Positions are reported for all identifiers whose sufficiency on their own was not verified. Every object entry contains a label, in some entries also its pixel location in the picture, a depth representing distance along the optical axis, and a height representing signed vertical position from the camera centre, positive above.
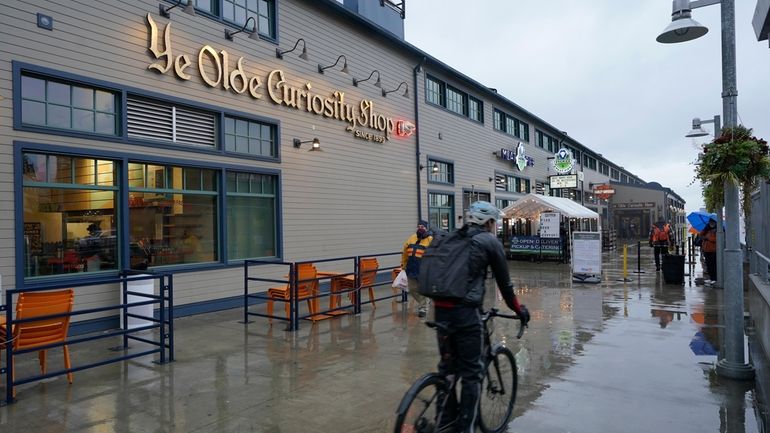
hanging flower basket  5.54 +0.63
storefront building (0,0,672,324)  7.64 +1.78
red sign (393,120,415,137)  16.02 +3.08
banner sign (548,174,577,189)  28.19 +2.36
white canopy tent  20.84 +0.62
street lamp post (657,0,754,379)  5.50 +0.14
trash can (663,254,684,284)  12.95 -1.23
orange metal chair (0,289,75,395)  5.25 -0.99
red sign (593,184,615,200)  32.43 +1.98
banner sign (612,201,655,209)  46.53 +1.54
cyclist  3.47 -0.68
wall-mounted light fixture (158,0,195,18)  9.19 +3.97
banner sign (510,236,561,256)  20.13 -0.89
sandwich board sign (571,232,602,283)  13.95 -0.95
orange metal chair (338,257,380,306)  9.77 -1.04
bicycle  3.37 -1.27
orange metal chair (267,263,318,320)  8.66 -1.10
